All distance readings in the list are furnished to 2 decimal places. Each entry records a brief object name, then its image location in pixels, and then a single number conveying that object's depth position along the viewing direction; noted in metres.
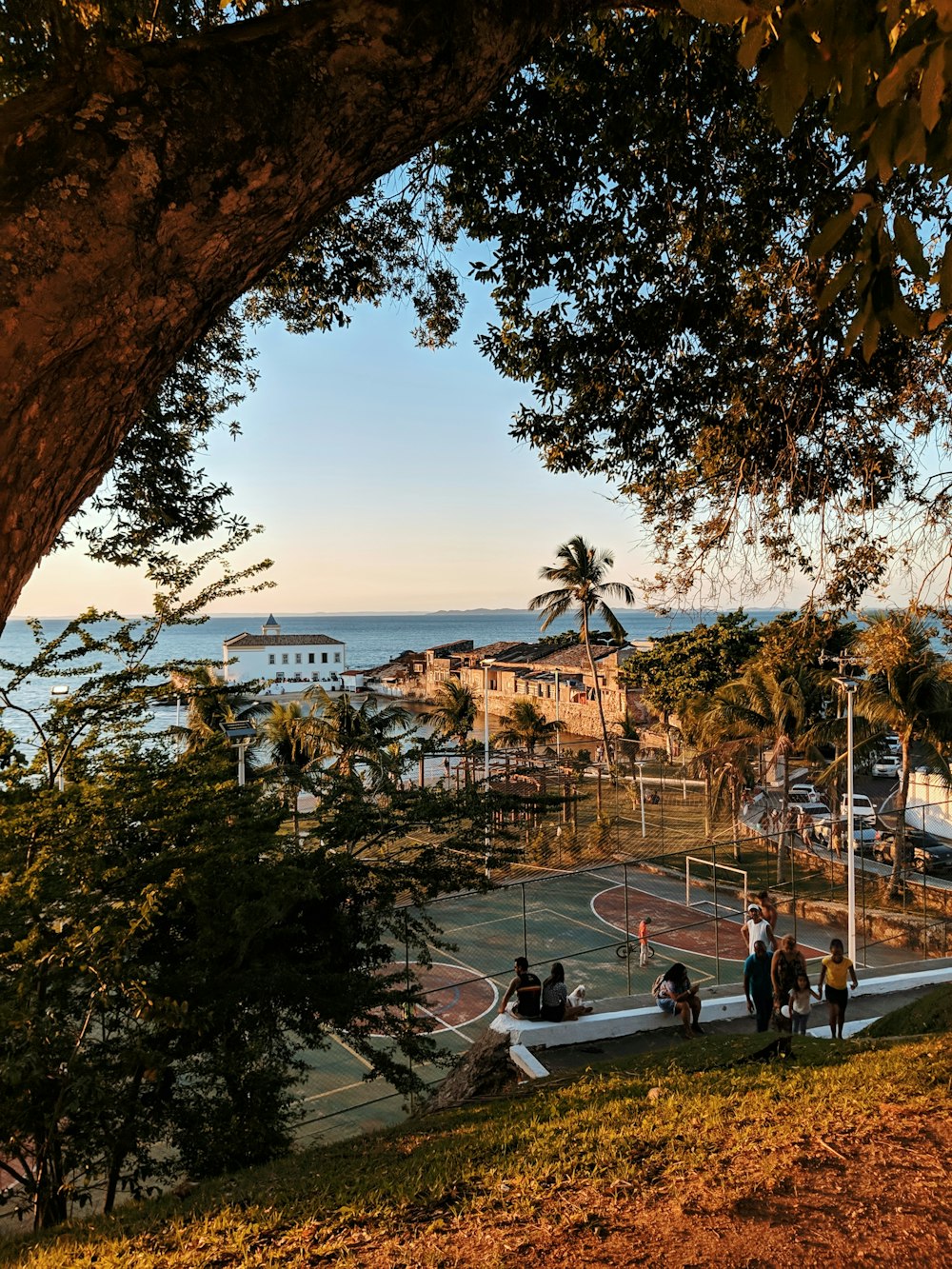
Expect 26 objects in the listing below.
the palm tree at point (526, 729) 43.34
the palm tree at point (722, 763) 29.72
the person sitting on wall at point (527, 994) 10.41
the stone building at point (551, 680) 58.03
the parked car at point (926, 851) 26.41
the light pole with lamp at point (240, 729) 41.27
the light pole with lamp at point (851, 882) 16.77
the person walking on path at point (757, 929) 10.67
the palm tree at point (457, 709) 43.88
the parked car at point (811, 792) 38.31
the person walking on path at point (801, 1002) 9.67
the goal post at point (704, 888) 24.66
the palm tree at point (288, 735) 32.75
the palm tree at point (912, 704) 24.34
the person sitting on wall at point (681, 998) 10.24
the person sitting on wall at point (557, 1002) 10.26
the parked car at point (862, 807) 31.64
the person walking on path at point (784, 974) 9.36
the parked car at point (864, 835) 28.09
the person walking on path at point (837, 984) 9.57
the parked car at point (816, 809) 36.09
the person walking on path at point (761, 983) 9.86
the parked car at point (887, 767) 44.41
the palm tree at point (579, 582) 45.19
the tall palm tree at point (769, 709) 28.91
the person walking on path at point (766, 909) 11.12
